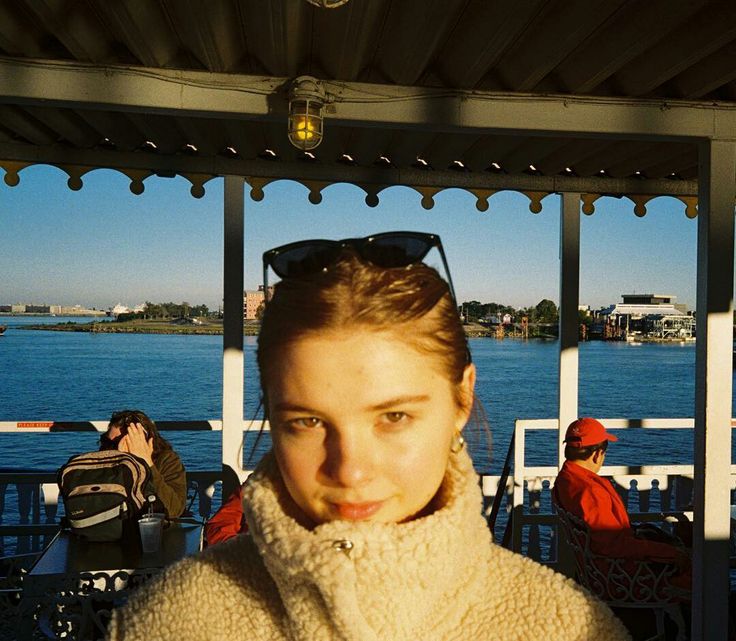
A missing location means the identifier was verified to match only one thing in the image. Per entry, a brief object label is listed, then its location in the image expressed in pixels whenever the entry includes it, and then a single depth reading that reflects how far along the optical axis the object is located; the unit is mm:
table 2395
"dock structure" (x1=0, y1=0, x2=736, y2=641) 1953
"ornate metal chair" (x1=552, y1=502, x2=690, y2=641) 3016
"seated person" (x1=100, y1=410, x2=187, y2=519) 3447
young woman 595
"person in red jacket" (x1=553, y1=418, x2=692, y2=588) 3031
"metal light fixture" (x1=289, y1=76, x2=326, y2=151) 2270
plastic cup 2656
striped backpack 2793
